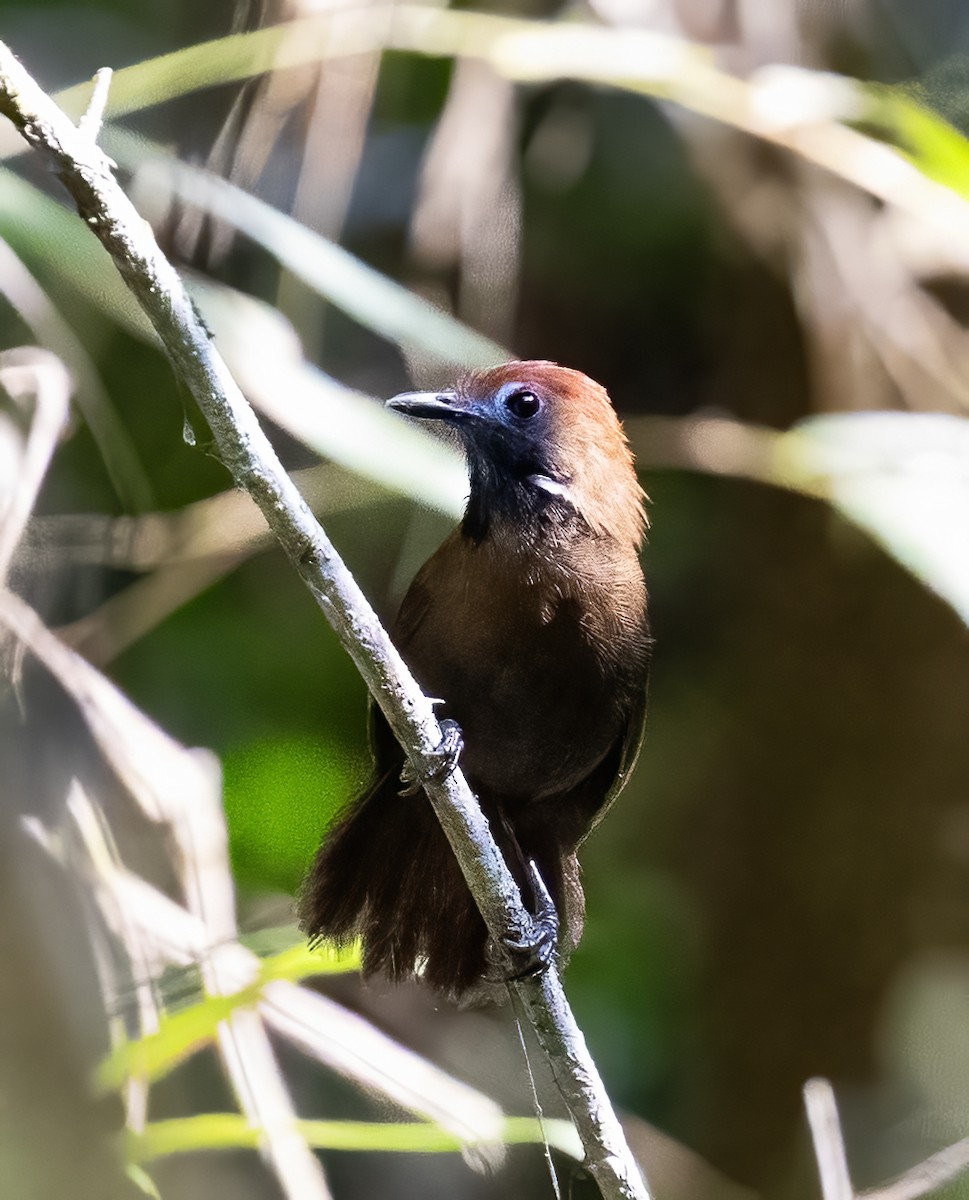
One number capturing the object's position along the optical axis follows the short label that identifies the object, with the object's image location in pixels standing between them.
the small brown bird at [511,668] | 3.95
